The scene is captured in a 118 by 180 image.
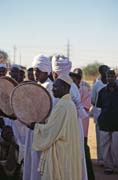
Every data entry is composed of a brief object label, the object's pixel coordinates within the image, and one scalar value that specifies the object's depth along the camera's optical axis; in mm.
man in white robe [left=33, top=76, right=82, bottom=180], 3998
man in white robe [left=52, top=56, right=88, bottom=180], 4522
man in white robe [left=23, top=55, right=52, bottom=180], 4419
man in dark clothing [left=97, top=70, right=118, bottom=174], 6735
